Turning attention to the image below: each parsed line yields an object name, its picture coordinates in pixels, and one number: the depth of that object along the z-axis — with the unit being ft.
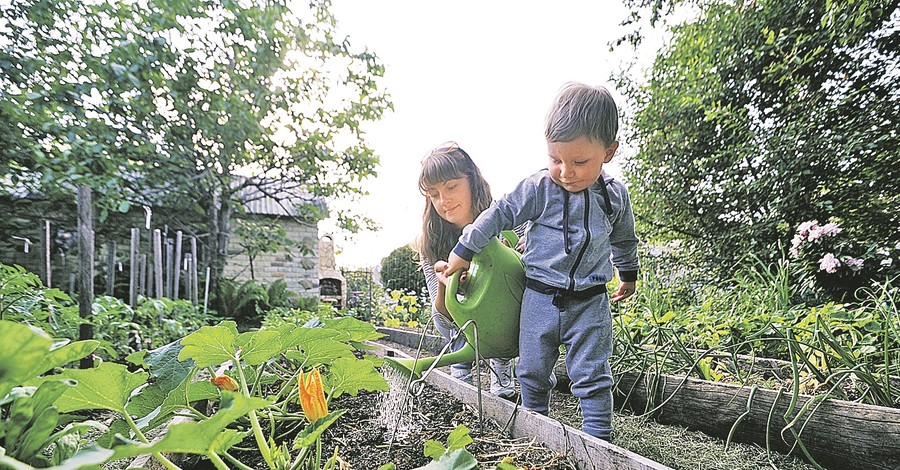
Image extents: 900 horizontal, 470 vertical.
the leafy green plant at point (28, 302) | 5.72
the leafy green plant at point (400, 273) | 30.30
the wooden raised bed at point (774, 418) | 3.84
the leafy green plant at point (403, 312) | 18.34
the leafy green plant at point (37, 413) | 1.14
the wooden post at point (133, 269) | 10.39
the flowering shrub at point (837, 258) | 10.23
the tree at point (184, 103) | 11.73
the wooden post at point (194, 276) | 16.65
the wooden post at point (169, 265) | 14.46
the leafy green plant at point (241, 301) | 19.11
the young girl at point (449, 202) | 6.23
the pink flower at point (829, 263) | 10.07
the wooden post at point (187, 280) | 17.25
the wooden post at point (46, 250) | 8.21
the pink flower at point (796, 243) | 10.34
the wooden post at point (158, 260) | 12.88
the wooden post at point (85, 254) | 6.49
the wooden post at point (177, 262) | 14.98
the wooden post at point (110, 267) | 9.70
